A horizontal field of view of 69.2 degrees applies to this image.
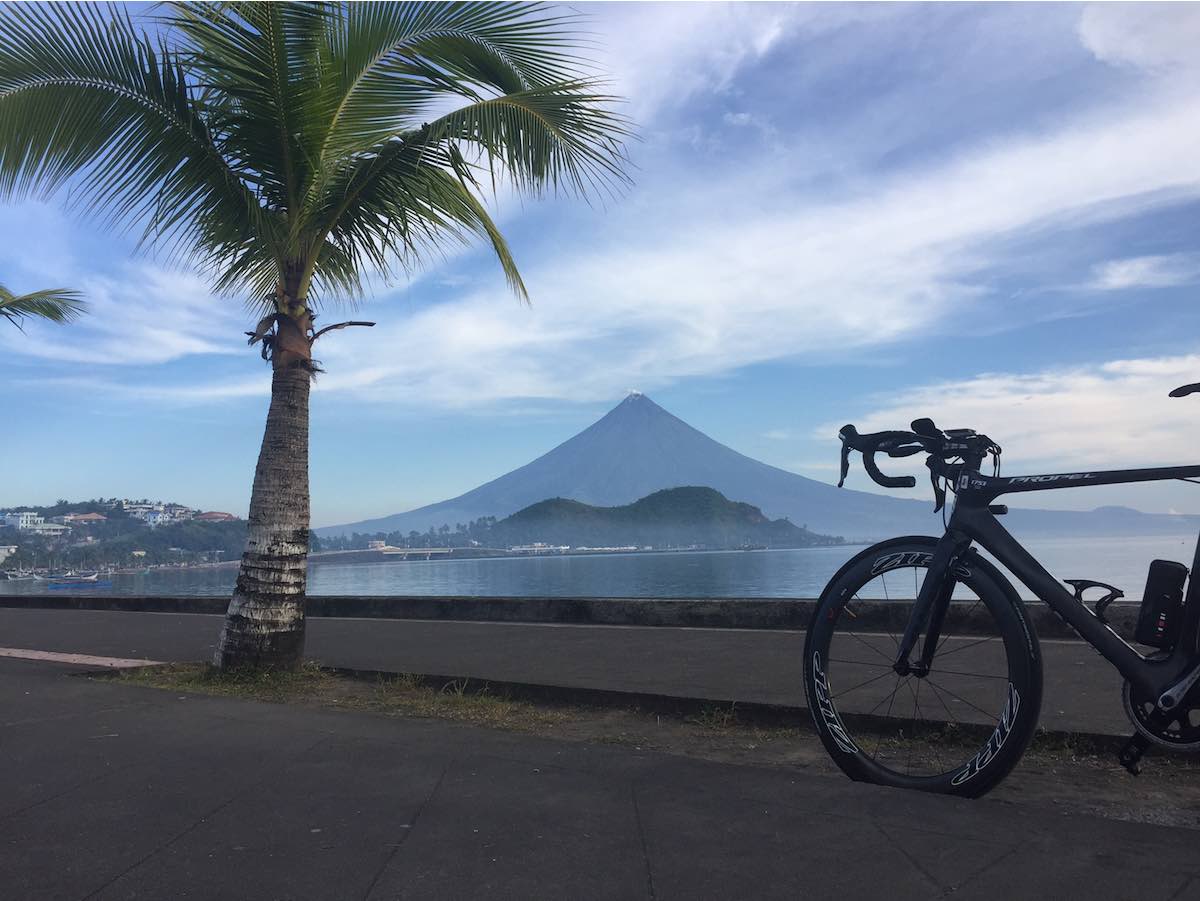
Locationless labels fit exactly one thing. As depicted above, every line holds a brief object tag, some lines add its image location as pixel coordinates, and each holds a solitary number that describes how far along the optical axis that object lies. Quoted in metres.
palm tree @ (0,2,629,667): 6.38
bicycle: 2.77
